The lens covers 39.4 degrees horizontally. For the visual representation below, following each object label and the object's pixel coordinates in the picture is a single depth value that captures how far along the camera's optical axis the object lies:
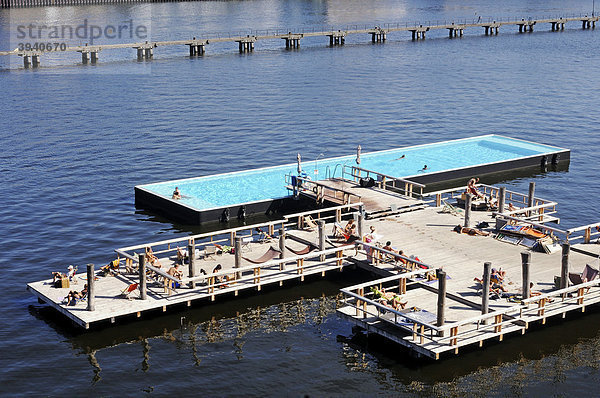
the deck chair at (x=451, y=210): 42.91
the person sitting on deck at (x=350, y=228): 38.38
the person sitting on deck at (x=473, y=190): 43.77
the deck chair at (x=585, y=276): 32.81
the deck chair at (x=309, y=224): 40.97
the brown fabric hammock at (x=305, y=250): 37.22
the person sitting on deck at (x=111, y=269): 35.41
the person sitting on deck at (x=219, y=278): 34.44
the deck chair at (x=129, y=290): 32.84
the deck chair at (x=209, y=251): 37.50
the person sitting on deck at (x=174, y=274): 34.00
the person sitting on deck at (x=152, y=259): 35.72
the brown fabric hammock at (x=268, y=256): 36.06
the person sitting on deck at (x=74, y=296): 32.41
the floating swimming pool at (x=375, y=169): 48.53
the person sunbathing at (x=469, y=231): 39.44
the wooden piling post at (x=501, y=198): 41.47
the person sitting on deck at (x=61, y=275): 34.31
